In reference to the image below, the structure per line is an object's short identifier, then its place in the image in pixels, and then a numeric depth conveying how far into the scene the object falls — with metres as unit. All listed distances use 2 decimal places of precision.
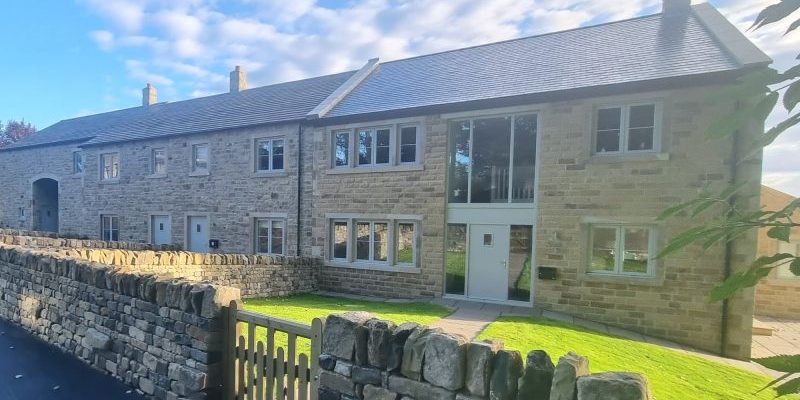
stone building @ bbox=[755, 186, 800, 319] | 12.83
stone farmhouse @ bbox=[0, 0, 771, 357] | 9.07
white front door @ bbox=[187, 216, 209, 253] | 16.39
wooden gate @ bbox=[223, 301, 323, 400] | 3.80
